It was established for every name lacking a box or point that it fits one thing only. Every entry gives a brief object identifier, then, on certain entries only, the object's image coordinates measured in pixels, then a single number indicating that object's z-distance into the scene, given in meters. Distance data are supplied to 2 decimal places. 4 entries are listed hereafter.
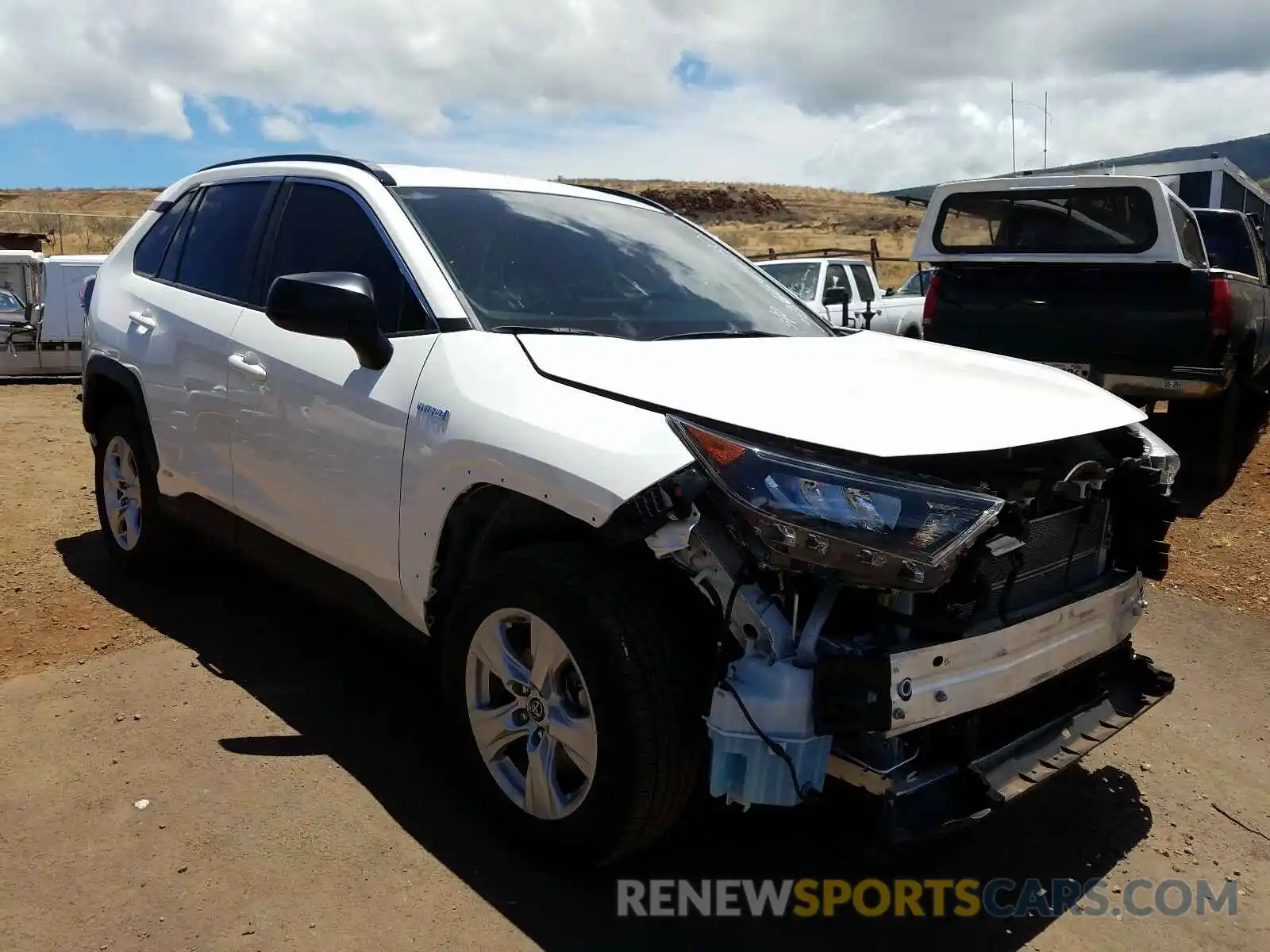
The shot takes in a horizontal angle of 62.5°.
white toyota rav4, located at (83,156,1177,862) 2.33
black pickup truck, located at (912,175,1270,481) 6.66
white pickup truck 13.35
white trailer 14.50
